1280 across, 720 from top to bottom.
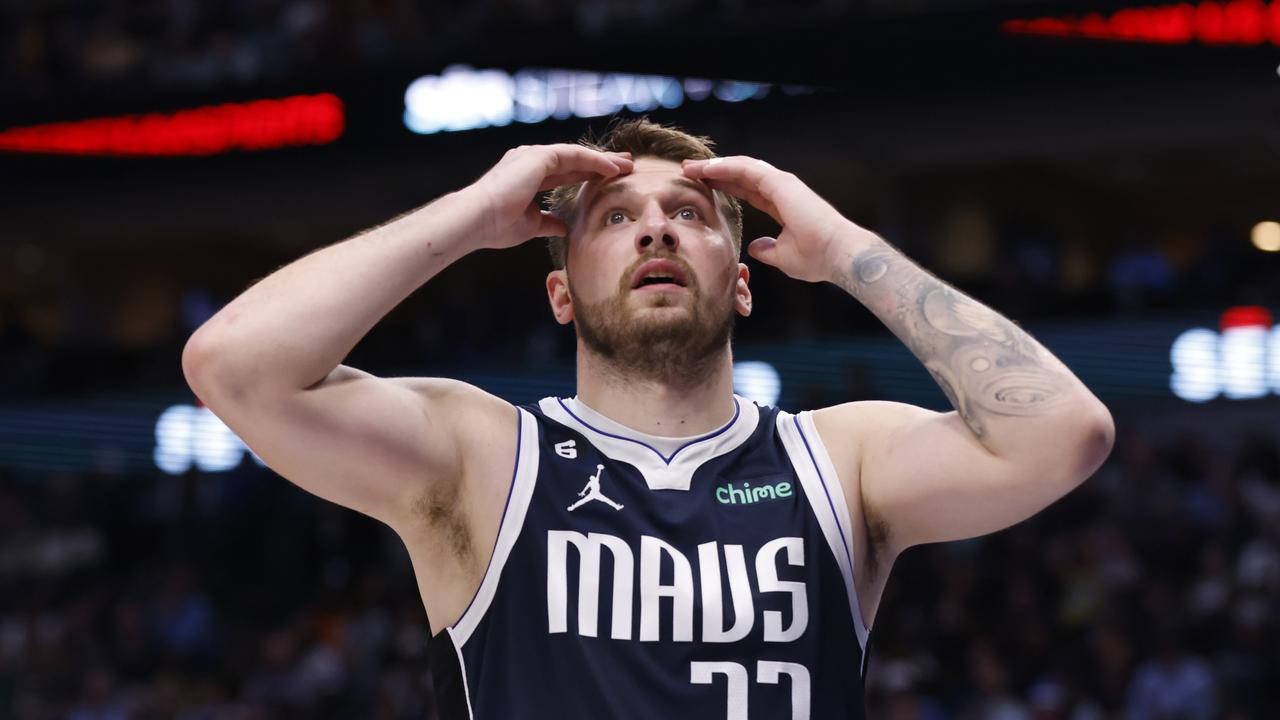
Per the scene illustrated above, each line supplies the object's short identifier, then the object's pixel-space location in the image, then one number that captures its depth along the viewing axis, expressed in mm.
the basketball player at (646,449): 2902
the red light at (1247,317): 11414
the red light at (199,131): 14422
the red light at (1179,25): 10594
